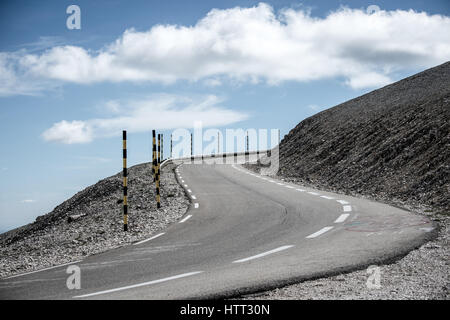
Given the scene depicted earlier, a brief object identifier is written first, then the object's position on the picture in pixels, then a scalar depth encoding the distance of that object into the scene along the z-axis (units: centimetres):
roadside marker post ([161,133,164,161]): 2945
